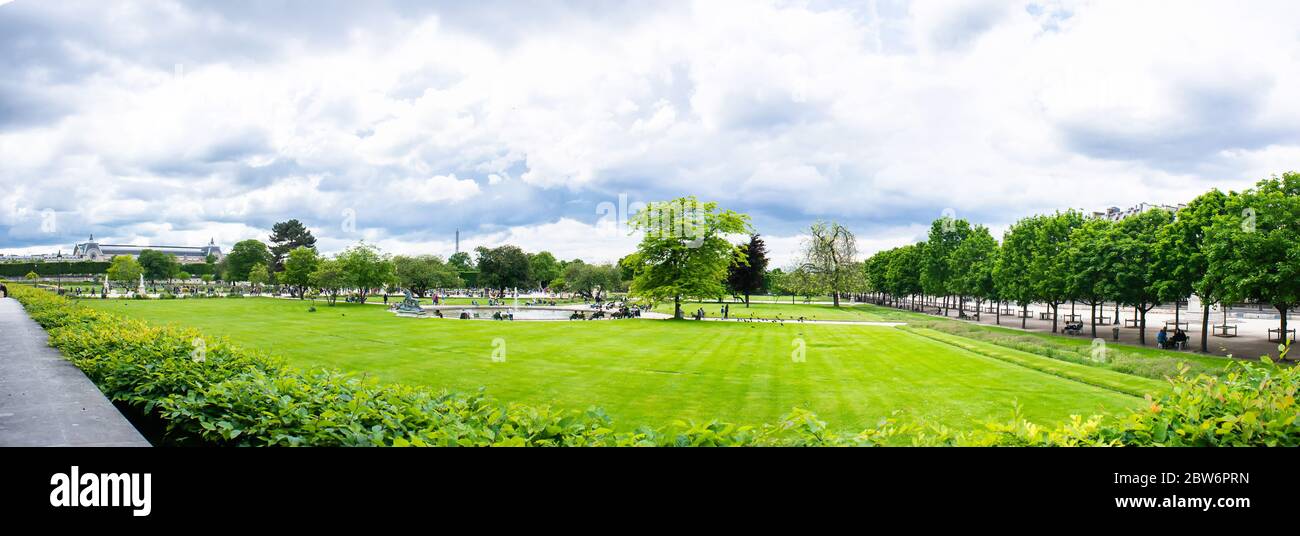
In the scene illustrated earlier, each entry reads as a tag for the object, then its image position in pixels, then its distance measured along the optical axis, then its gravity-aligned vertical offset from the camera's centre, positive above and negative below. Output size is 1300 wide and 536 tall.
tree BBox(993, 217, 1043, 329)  50.53 +1.15
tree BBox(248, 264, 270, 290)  72.44 -0.35
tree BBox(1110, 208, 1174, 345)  36.16 +0.79
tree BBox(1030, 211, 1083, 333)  44.53 +1.36
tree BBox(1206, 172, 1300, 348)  25.30 +1.38
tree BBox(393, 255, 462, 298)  77.75 -0.01
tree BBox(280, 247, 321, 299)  66.12 +0.60
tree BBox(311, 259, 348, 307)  63.31 -0.47
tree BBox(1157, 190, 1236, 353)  32.12 +1.68
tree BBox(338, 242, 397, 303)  66.25 +0.54
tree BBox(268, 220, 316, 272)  66.94 +3.84
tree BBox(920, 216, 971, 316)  69.88 +2.94
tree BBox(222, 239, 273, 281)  71.25 +1.82
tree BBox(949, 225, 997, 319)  57.56 +1.06
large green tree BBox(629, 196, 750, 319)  50.06 +2.55
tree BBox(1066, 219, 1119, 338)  39.38 +0.96
